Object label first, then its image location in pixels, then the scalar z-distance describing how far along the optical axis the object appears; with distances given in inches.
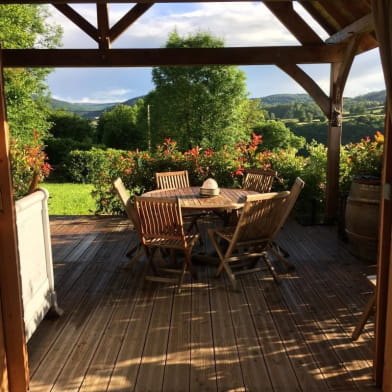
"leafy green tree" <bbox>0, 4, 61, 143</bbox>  546.0
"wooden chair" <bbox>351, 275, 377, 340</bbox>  107.3
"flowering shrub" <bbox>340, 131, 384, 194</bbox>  210.8
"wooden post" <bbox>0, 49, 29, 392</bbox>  77.5
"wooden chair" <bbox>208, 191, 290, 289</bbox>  146.2
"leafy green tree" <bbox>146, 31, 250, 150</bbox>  692.7
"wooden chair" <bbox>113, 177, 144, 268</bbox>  158.6
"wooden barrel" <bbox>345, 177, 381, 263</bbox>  172.2
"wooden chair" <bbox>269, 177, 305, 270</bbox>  158.4
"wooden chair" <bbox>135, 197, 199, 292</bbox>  145.5
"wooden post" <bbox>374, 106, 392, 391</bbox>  84.0
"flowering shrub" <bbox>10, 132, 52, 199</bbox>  264.2
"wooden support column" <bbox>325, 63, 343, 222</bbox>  234.8
